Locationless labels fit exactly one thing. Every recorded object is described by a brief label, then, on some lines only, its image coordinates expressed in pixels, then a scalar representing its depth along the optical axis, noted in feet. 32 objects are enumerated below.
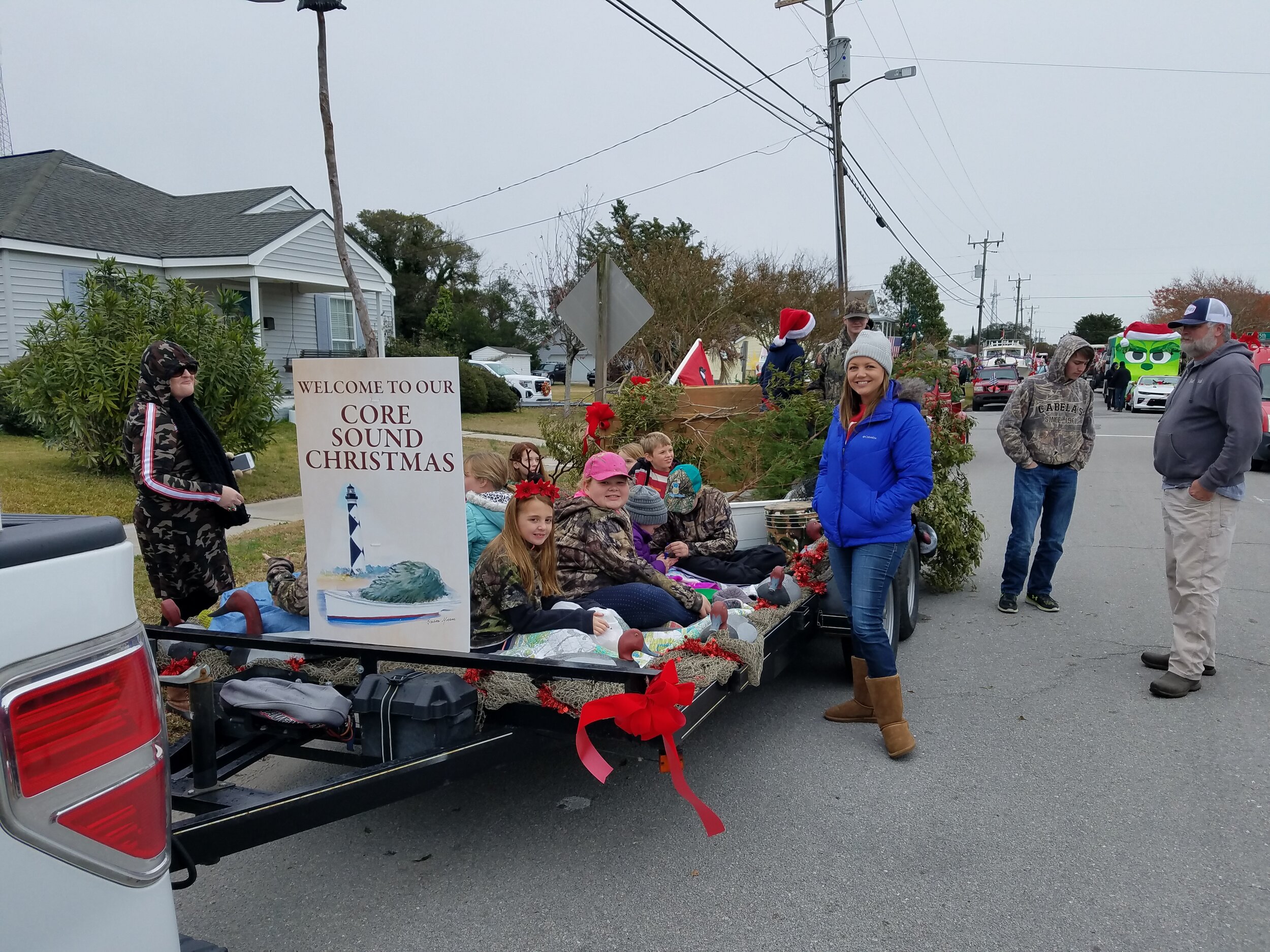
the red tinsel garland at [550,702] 10.57
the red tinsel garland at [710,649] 12.35
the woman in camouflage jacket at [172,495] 15.79
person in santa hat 26.30
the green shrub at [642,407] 24.89
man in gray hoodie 16.31
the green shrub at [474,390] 84.38
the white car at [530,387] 121.19
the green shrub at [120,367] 35.88
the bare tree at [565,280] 91.50
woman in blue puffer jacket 14.20
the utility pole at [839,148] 69.00
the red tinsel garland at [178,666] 11.76
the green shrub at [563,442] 29.04
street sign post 28.07
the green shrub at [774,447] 23.03
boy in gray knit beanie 18.49
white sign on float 10.64
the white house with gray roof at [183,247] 59.88
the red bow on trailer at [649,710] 9.81
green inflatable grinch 116.37
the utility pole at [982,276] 249.55
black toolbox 9.93
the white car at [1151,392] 106.42
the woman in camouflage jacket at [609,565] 14.73
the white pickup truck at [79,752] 4.16
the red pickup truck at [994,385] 116.88
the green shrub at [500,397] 91.09
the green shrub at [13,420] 51.03
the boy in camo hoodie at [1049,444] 21.50
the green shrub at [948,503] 23.35
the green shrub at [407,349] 94.22
